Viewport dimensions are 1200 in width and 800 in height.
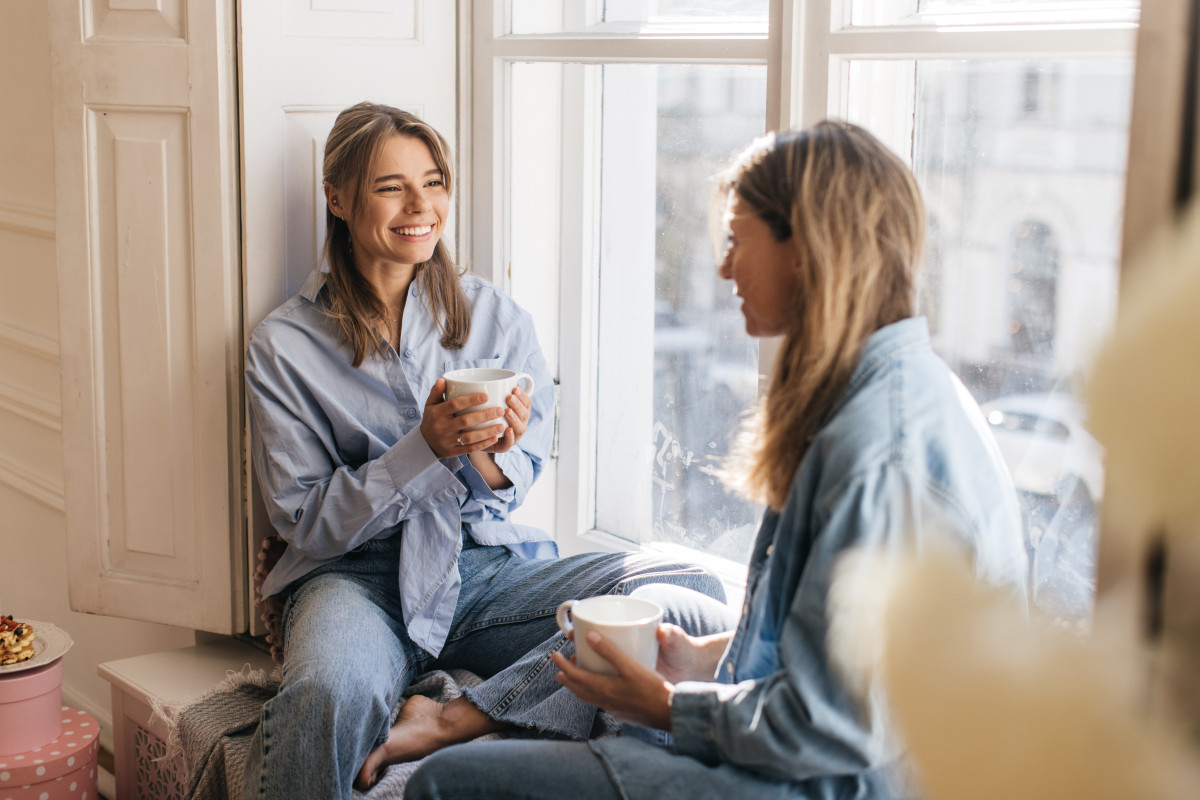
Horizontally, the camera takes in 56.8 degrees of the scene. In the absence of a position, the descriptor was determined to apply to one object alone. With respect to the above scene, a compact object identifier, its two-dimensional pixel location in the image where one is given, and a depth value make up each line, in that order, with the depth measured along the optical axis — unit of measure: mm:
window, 1470
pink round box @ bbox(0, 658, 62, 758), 1960
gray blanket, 1644
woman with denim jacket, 991
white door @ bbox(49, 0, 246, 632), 1901
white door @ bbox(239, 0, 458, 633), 1939
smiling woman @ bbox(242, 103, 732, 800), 1680
